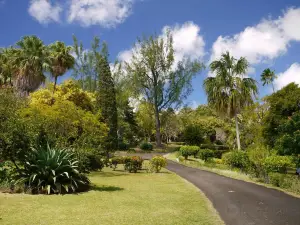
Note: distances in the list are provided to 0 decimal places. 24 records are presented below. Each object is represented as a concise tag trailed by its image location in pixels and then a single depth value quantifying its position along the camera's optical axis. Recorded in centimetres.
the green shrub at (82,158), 1423
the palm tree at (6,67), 3753
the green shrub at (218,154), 3598
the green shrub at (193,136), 4550
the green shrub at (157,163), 2295
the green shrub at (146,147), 4622
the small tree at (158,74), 5051
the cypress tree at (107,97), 3866
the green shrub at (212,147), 4133
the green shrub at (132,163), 2342
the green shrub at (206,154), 2878
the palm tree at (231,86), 3070
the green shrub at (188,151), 3161
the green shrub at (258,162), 1692
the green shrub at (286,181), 1324
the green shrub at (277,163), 1632
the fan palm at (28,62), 3534
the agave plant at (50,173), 1249
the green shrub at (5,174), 1313
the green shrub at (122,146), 4577
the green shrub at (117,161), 2476
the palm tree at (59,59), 3741
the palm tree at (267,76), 6141
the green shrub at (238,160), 1982
